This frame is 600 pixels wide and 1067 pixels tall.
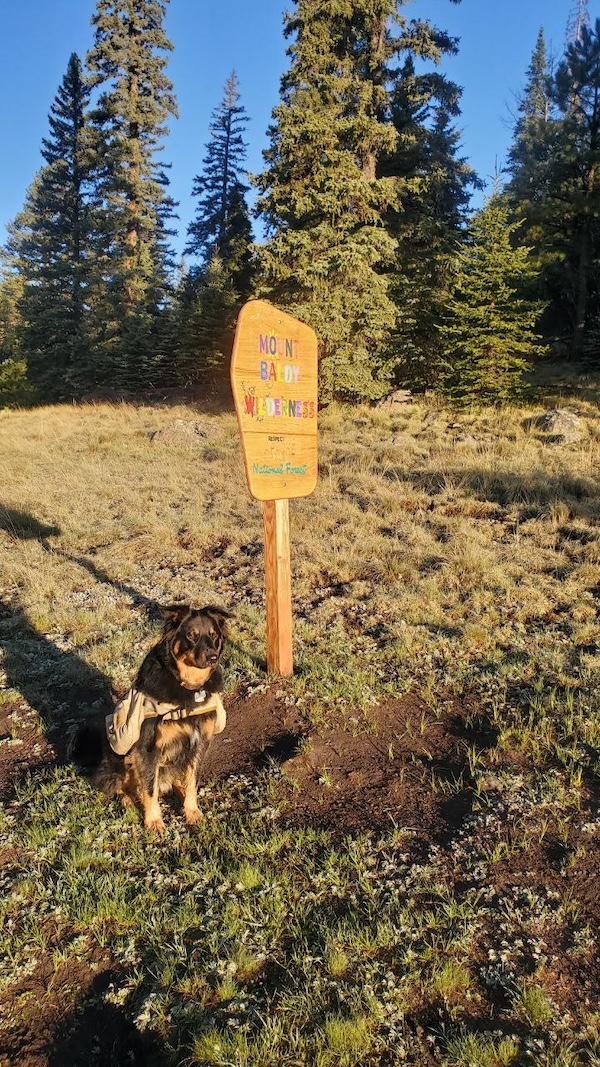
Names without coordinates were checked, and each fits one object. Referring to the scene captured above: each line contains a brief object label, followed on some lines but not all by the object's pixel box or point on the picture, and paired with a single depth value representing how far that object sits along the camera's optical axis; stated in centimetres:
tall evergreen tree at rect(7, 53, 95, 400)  3338
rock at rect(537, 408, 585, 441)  1376
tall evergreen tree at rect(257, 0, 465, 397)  1734
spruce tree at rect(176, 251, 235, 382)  2600
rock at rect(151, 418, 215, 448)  1781
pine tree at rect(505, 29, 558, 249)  2267
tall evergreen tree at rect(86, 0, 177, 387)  2962
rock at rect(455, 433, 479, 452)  1344
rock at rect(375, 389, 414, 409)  1900
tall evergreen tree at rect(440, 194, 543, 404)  1705
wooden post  516
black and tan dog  327
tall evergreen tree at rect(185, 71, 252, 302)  3478
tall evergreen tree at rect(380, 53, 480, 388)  1969
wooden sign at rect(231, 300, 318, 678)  448
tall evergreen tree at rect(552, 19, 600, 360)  2064
